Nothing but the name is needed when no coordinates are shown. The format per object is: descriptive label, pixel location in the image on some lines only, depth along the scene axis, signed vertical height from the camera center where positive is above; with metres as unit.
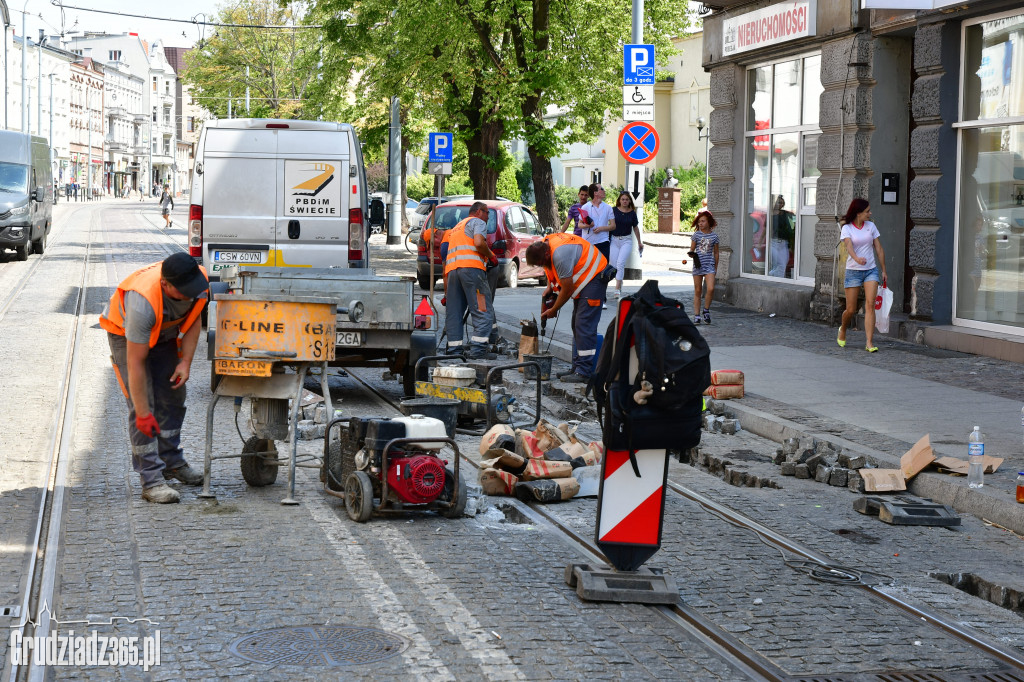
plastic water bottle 7.70 -1.29
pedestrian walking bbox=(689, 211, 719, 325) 16.99 -0.06
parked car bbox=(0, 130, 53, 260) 27.69 +1.08
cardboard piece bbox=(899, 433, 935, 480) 8.00 -1.33
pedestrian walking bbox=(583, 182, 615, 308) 19.31 +0.44
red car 23.23 +0.38
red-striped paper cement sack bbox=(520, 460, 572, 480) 7.77 -1.40
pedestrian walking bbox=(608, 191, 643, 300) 19.34 +0.34
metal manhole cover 4.73 -1.59
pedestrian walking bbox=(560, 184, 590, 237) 19.83 +0.62
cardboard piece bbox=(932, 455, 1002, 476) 7.97 -1.36
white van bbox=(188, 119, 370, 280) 14.29 +0.61
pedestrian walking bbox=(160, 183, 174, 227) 46.25 +1.62
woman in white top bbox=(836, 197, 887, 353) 13.72 -0.04
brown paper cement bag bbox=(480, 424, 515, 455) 8.40 -1.27
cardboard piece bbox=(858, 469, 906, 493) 7.95 -1.47
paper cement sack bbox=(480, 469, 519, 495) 7.73 -1.47
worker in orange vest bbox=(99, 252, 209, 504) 6.92 -0.64
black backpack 5.27 -0.53
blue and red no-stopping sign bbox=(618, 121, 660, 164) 17.67 +1.61
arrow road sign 18.98 +1.12
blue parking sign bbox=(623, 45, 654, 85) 16.77 +2.62
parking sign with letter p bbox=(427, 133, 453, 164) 25.52 +2.12
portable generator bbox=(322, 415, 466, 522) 6.91 -1.27
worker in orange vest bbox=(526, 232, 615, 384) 11.48 -0.26
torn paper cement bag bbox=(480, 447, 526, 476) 7.75 -1.35
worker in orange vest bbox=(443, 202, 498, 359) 12.85 -0.33
